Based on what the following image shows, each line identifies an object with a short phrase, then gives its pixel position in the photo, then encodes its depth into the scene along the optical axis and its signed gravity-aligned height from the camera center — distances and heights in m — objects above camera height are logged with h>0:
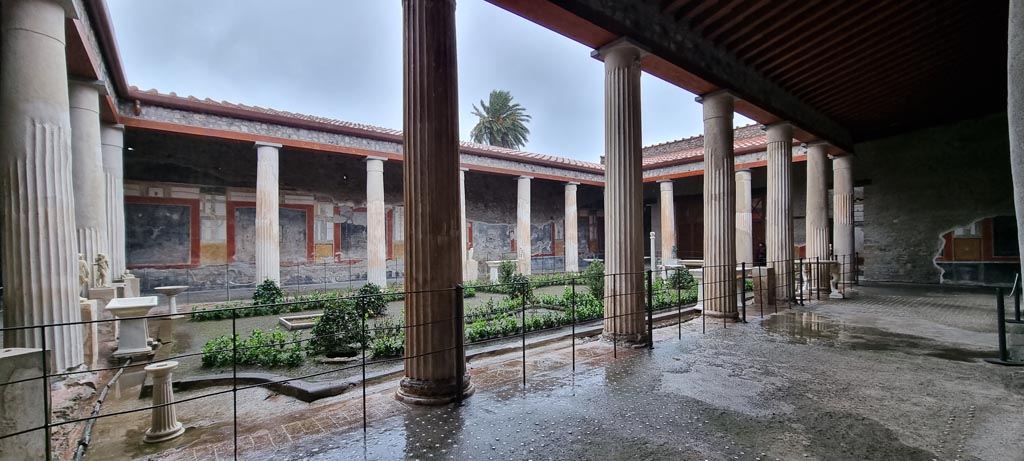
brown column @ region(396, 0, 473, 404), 3.57 +0.22
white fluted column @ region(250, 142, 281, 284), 11.80 +0.72
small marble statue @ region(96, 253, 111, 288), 7.20 -0.39
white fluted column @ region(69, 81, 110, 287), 6.97 +1.26
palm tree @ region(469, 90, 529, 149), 36.34 +9.39
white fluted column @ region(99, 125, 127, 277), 8.86 +1.09
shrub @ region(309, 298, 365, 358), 6.33 -1.33
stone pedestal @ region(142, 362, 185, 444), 3.62 -1.40
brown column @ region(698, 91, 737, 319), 7.04 +0.49
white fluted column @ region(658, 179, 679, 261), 18.08 +0.69
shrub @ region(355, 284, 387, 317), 8.98 -1.37
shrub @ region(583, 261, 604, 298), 9.73 -1.13
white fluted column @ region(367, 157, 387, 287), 13.60 +0.38
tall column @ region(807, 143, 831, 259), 10.45 +0.66
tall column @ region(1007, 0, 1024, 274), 1.36 +0.40
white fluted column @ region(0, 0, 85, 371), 4.47 +0.77
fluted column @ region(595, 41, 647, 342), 5.41 +0.46
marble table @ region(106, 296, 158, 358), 5.95 -1.16
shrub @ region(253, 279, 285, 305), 11.01 -1.28
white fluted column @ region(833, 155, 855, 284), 11.69 +0.50
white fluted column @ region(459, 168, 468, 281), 15.59 -0.07
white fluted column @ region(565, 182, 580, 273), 18.98 +0.17
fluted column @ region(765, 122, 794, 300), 8.93 +0.43
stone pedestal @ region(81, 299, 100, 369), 5.51 -1.21
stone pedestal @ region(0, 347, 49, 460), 2.27 -0.82
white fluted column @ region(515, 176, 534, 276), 17.72 +0.32
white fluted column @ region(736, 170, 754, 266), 10.30 +0.35
